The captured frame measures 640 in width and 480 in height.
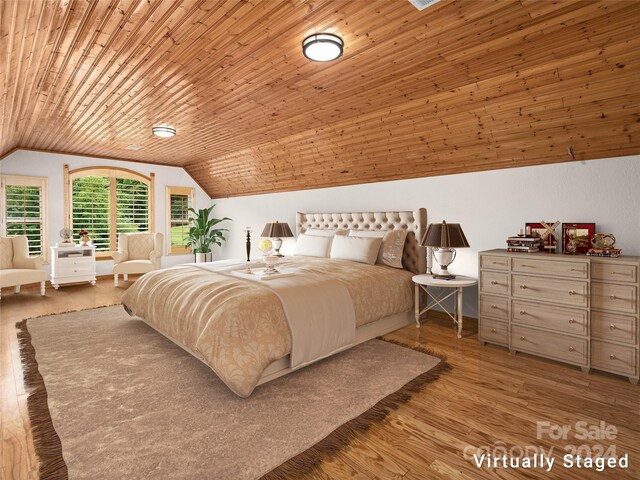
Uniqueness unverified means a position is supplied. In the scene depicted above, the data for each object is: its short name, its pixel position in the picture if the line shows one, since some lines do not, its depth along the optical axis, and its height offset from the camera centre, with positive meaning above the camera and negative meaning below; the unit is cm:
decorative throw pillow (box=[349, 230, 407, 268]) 414 -18
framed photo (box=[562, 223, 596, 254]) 307 -5
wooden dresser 250 -61
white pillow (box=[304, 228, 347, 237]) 484 +3
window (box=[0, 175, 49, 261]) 569 +46
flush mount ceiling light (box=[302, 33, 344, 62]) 230 +129
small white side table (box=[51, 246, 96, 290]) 569 -50
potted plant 753 +2
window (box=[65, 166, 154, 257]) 639 +64
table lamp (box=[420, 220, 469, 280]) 339 -7
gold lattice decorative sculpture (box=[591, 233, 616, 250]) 274 -7
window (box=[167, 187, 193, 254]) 749 +42
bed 227 -60
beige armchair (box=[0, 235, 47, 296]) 494 -39
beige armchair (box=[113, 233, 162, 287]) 603 -34
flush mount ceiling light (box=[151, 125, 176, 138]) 444 +138
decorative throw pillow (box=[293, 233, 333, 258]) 469 -17
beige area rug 166 -108
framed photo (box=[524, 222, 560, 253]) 318 -2
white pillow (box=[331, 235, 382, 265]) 410 -19
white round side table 336 -50
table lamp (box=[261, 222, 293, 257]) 509 +5
